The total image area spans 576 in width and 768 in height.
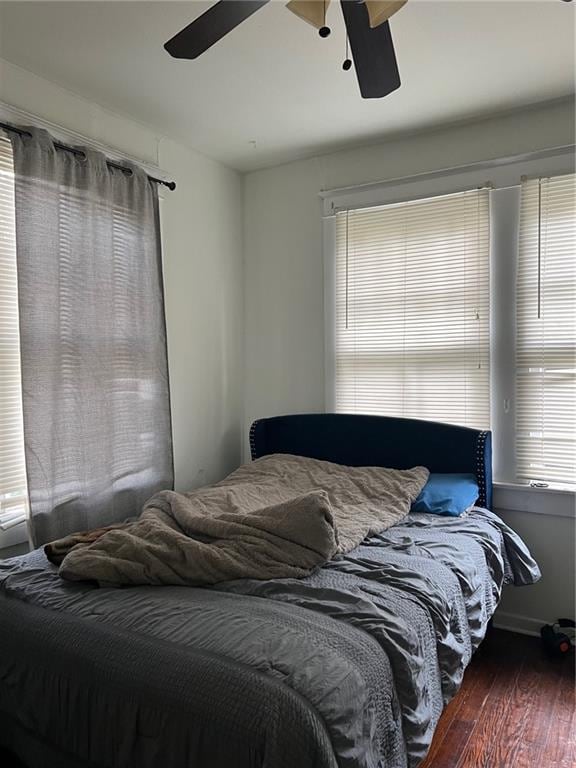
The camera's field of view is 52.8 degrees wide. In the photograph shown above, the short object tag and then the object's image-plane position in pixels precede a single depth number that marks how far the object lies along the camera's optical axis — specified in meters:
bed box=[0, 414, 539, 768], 1.26
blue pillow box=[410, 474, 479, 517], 2.67
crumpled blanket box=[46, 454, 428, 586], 1.83
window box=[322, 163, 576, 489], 2.94
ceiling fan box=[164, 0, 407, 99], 1.58
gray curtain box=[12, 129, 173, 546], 2.52
